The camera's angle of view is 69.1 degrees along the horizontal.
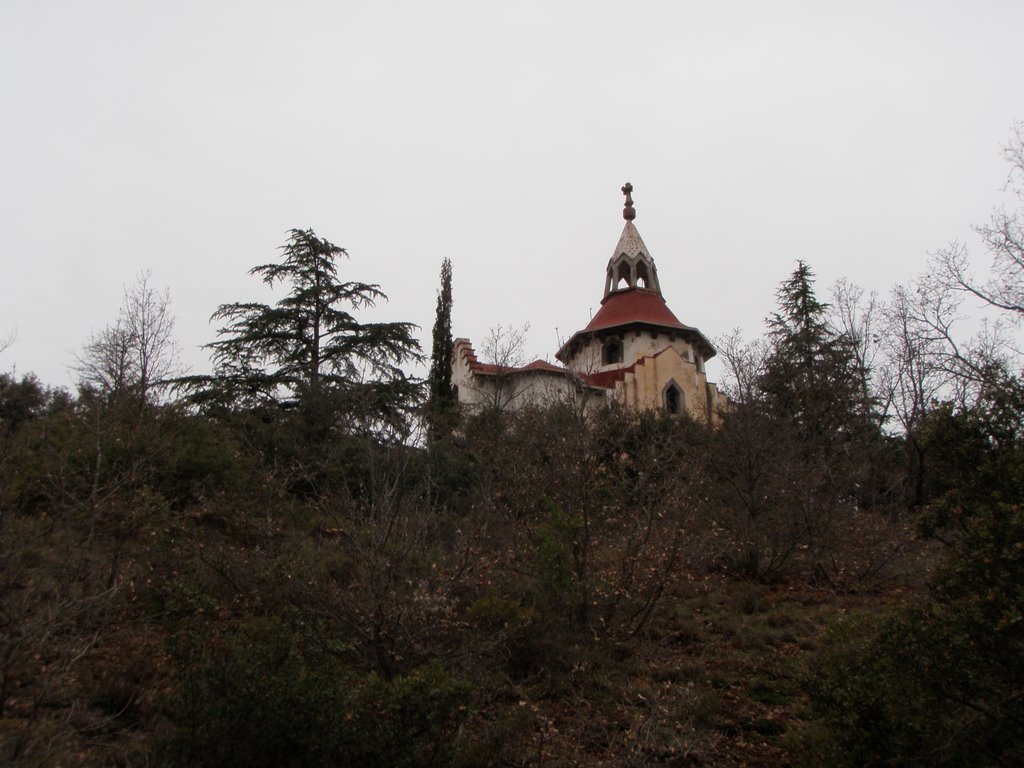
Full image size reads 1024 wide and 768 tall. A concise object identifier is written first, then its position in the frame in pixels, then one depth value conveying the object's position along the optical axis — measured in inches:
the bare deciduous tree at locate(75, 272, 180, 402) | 645.9
